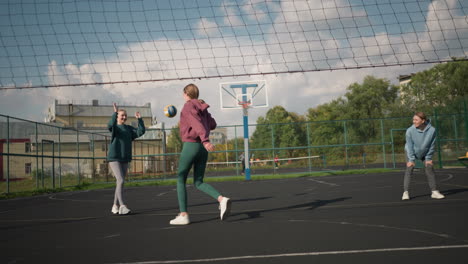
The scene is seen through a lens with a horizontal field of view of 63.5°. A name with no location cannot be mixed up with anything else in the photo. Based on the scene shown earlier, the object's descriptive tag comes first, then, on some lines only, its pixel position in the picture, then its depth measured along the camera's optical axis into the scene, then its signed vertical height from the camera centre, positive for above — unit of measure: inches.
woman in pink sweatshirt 189.2 +5.2
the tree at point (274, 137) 872.9 +44.9
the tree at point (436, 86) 1845.5 +316.1
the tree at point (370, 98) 2325.3 +323.3
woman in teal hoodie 248.8 +8.3
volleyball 268.8 +33.9
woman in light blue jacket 266.7 +0.8
